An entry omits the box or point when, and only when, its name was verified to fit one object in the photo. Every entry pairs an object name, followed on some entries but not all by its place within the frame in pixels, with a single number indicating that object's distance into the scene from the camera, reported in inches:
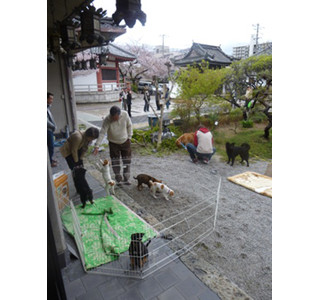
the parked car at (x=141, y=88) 877.2
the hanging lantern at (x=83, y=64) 355.3
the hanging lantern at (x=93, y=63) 348.9
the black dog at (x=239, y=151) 251.0
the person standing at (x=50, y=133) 197.6
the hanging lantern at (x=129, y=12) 108.0
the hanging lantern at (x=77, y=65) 367.3
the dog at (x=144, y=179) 179.9
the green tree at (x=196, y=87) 348.5
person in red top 243.9
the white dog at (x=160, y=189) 167.0
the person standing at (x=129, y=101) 495.2
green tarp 113.7
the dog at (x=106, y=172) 161.6
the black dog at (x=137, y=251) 102.3
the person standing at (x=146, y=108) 566.7
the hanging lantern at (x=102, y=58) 316.1
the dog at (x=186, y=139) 284.1
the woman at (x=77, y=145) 154.2
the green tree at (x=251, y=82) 340.8
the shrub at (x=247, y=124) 404.2
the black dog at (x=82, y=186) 149.3
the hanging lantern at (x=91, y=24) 166.2
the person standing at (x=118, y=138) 174.6
